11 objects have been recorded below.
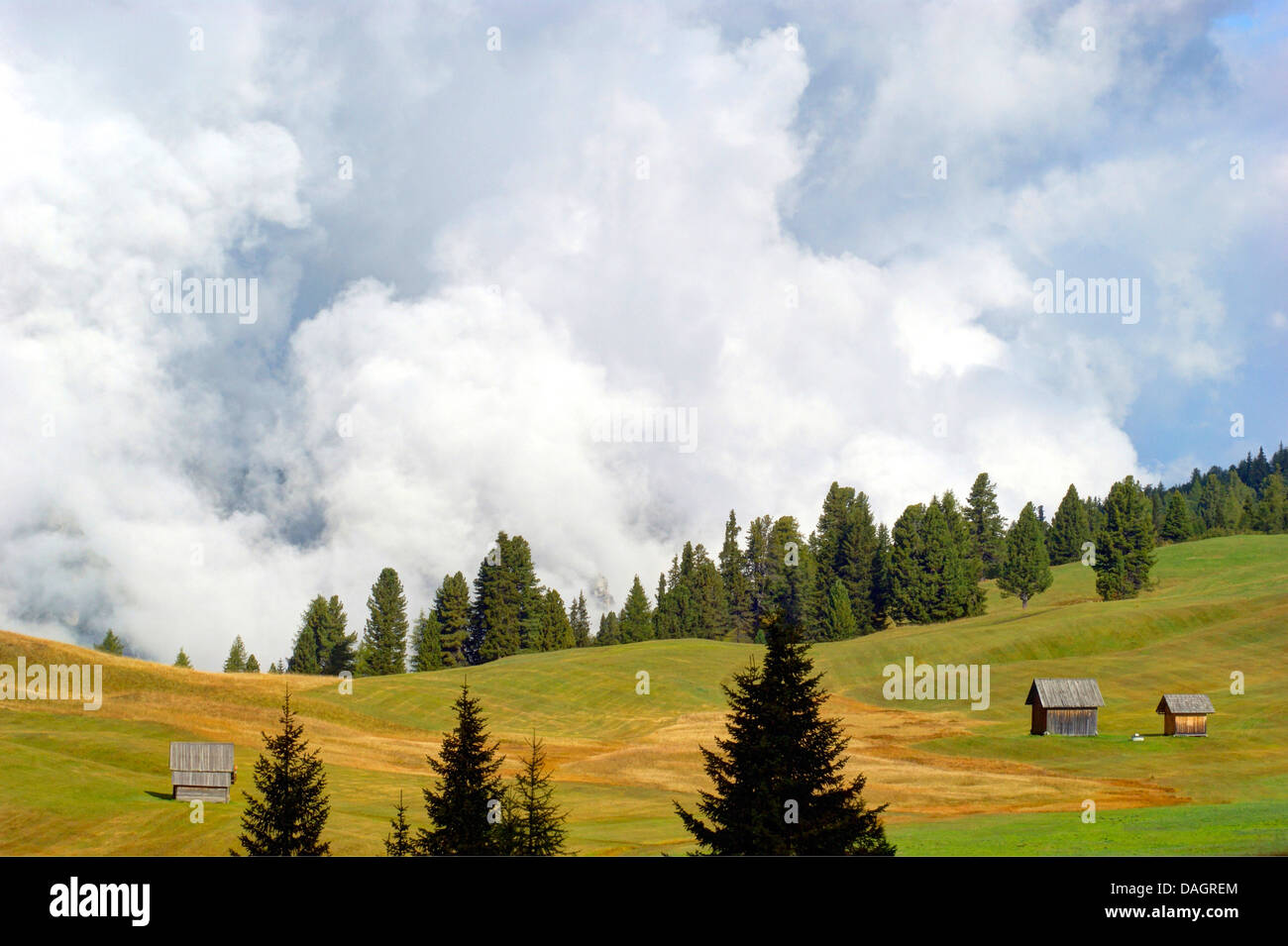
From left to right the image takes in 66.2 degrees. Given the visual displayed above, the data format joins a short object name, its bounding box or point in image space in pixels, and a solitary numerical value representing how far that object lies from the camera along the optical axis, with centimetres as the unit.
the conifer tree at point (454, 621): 16088
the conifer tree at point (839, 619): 16838
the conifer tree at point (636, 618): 18300
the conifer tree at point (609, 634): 19150
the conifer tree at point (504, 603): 15988
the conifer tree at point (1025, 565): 16738
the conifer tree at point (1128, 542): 15600
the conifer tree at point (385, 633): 15750
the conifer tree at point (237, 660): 18212
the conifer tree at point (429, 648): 15725
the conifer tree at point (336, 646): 16012
